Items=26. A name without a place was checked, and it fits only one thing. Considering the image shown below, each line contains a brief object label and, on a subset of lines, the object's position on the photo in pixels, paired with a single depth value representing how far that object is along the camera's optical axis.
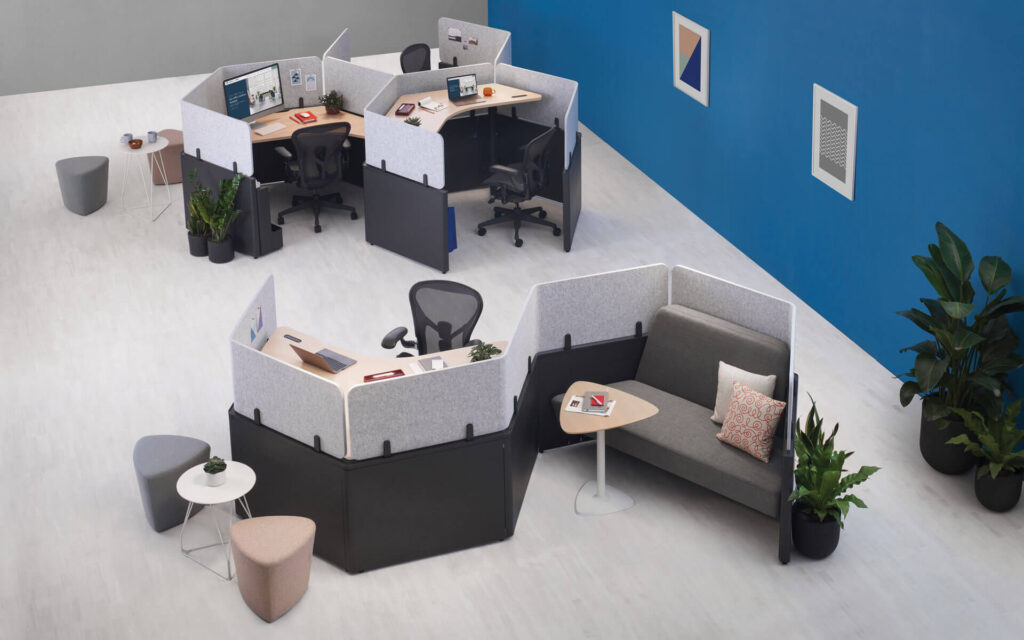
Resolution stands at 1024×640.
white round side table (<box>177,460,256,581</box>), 5.57
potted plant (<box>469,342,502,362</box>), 5.82
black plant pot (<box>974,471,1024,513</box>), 6.04
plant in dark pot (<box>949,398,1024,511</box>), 6.00
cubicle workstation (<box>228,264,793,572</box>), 5.56
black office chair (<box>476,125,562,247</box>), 8.79
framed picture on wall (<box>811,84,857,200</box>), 7.36
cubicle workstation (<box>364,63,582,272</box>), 8.56
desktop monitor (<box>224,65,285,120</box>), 9.24
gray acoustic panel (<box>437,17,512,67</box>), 11.09
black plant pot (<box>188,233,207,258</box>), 8.91
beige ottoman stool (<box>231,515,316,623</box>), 5.34
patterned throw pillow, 5.93
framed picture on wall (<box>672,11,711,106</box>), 8.98
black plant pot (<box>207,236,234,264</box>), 8.82
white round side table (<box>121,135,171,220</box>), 9.52
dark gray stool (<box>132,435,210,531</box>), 5.95
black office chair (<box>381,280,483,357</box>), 6.59
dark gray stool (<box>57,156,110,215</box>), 9.56
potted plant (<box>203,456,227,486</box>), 5.64
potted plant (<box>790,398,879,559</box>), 5.62
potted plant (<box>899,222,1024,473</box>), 5.96
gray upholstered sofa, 5.84
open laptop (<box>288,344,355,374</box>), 5.95
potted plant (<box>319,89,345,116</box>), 9.63
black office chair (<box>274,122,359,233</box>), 9.01
